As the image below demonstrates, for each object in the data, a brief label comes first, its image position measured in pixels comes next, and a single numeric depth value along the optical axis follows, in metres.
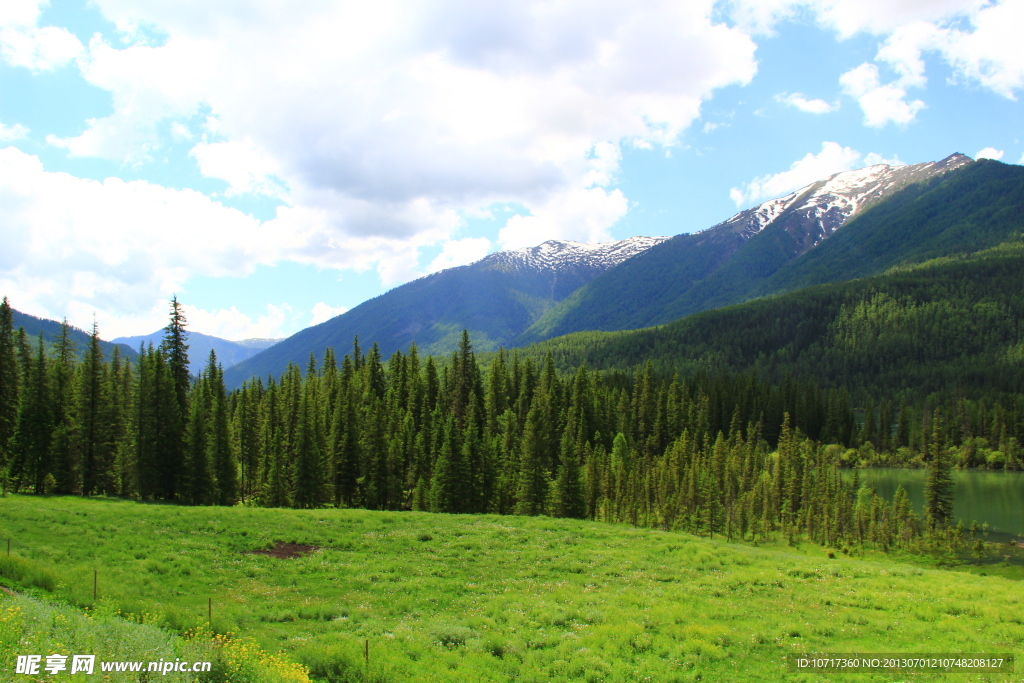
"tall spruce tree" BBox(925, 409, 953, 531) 78.25
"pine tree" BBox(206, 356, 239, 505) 59.56
